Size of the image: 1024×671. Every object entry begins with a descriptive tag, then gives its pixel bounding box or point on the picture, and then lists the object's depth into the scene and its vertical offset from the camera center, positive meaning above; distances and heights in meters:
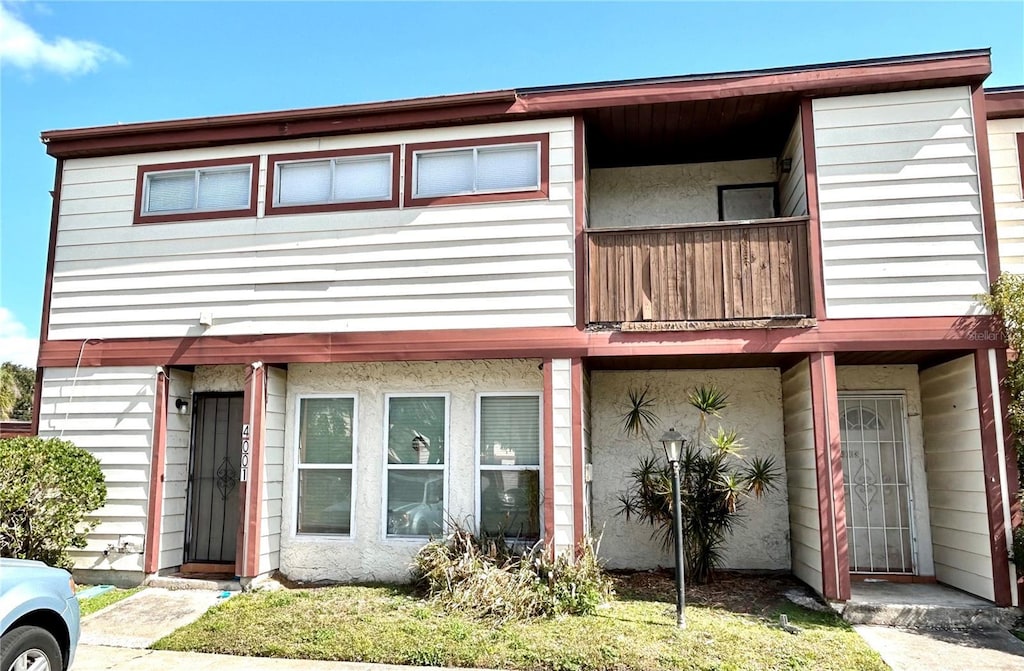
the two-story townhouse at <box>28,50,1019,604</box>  7.93 +1.44
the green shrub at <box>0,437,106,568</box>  7.86 -0.64
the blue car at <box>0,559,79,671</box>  4.36 -1.15
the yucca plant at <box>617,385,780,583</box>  8.45 -0.64
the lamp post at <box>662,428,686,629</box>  6.91 -0.69
